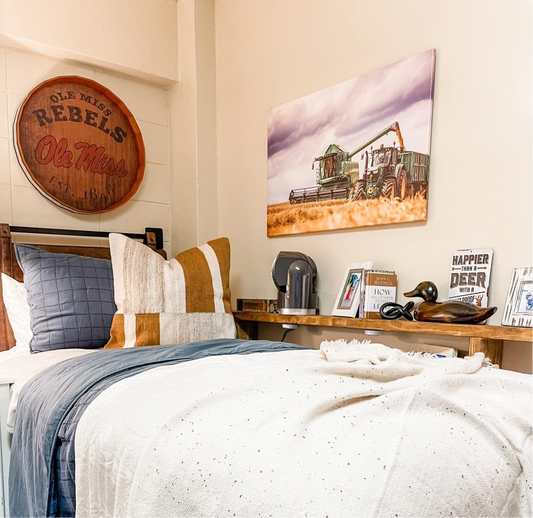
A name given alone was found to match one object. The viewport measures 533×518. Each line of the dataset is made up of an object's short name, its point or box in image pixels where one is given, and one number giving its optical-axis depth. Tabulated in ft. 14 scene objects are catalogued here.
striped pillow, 5.30
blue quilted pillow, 5.38
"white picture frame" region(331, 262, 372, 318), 5.51
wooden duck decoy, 4.31
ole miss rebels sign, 6.68
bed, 1.77
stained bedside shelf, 3.91
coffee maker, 6.00
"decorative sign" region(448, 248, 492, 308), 4.61
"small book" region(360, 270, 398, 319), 5.25
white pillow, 5.61
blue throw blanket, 3.36
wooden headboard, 5.86
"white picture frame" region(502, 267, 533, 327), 4.14
